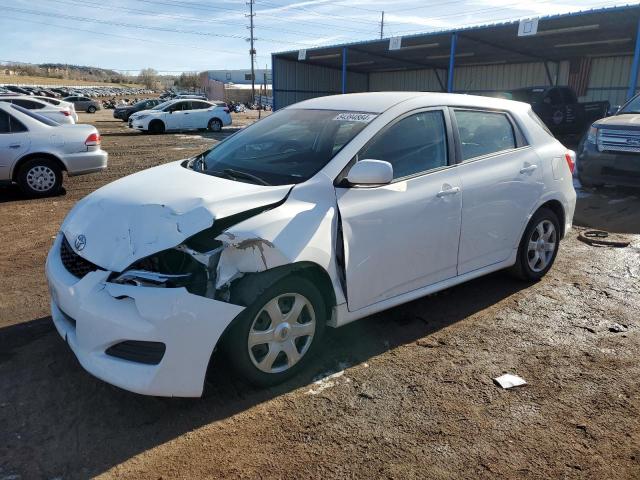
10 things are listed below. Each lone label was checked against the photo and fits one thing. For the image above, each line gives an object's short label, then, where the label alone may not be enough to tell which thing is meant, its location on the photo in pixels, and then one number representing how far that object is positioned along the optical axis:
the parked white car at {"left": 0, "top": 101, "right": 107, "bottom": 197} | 8.35
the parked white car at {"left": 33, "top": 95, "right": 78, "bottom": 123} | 19.63
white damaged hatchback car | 2.73
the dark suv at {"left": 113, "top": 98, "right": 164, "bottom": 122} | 34.06
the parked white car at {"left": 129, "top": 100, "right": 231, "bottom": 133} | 24.05
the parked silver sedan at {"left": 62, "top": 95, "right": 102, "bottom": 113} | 44.03
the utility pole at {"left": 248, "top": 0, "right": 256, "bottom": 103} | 65.02
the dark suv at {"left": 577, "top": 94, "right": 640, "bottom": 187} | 8.02
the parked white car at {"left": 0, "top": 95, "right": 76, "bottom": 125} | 14.00
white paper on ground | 3.25
